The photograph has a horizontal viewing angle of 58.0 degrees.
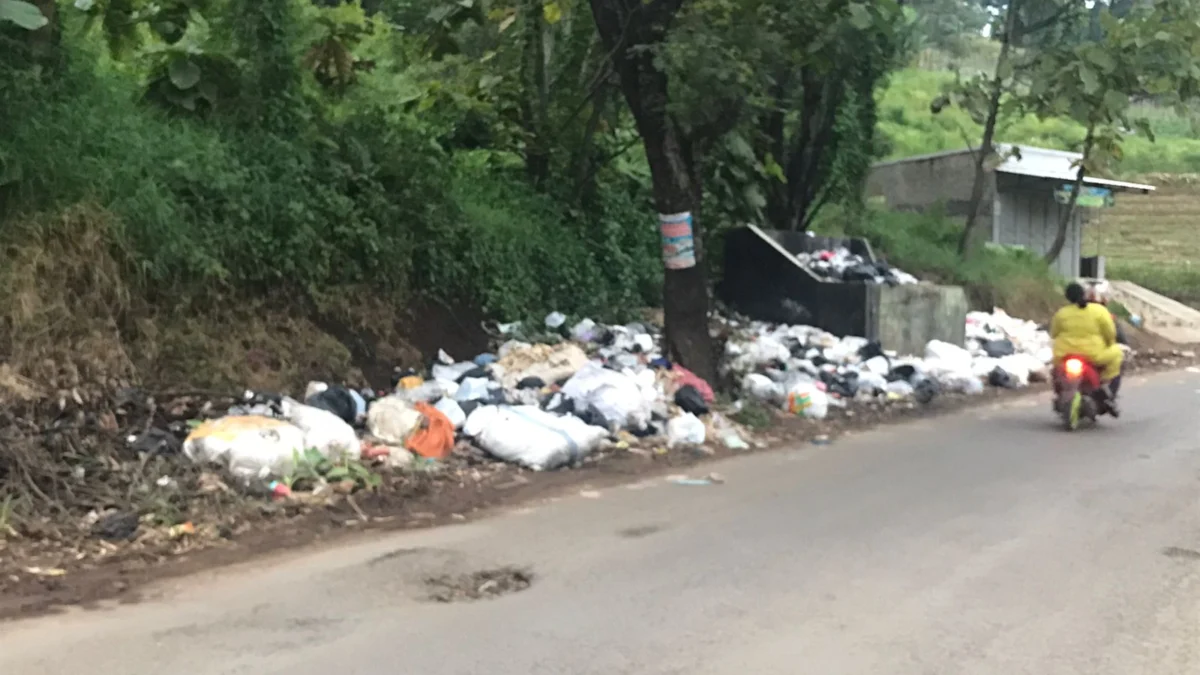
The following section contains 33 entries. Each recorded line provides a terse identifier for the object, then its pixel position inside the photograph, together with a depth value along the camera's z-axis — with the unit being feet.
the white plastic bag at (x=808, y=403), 35.42
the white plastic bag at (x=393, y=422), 25.93
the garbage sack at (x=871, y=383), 39.63
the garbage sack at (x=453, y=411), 27.55
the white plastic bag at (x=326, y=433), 23.77
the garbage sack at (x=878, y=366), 41.75
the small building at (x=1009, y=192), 81.25
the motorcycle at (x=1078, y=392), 33.60
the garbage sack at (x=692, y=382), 33.61
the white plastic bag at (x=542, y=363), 32.63
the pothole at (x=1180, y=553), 18.99
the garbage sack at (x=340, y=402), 26.53
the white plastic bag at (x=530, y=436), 26.07
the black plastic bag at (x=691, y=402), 32.01
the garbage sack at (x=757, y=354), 40.57
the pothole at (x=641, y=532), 20.40
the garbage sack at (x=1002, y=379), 45.44
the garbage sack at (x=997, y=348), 50.14
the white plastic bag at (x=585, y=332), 38.93
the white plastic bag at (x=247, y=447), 22.04
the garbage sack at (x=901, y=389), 40.01
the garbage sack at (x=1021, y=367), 46.26
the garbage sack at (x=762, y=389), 36.54
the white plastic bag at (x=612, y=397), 29.37
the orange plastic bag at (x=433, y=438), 25.54
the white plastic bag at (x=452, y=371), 32.09
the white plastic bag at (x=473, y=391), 29.58
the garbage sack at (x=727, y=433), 30.40
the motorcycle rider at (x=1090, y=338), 33.53
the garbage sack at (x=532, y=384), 31.50
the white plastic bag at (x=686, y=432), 29.86
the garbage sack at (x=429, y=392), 29.55
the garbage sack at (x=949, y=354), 45.65
